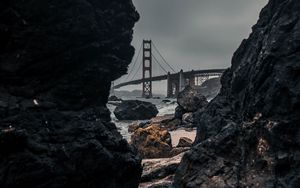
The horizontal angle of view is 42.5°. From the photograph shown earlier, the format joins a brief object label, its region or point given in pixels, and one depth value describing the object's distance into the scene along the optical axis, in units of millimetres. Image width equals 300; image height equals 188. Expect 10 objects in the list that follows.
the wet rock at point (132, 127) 35169
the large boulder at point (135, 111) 48438
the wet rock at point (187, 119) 35516
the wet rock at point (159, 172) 13921
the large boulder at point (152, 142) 22047
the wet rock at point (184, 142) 23547
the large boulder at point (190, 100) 39031
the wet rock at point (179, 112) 38594
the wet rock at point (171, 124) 35875
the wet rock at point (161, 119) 39172
